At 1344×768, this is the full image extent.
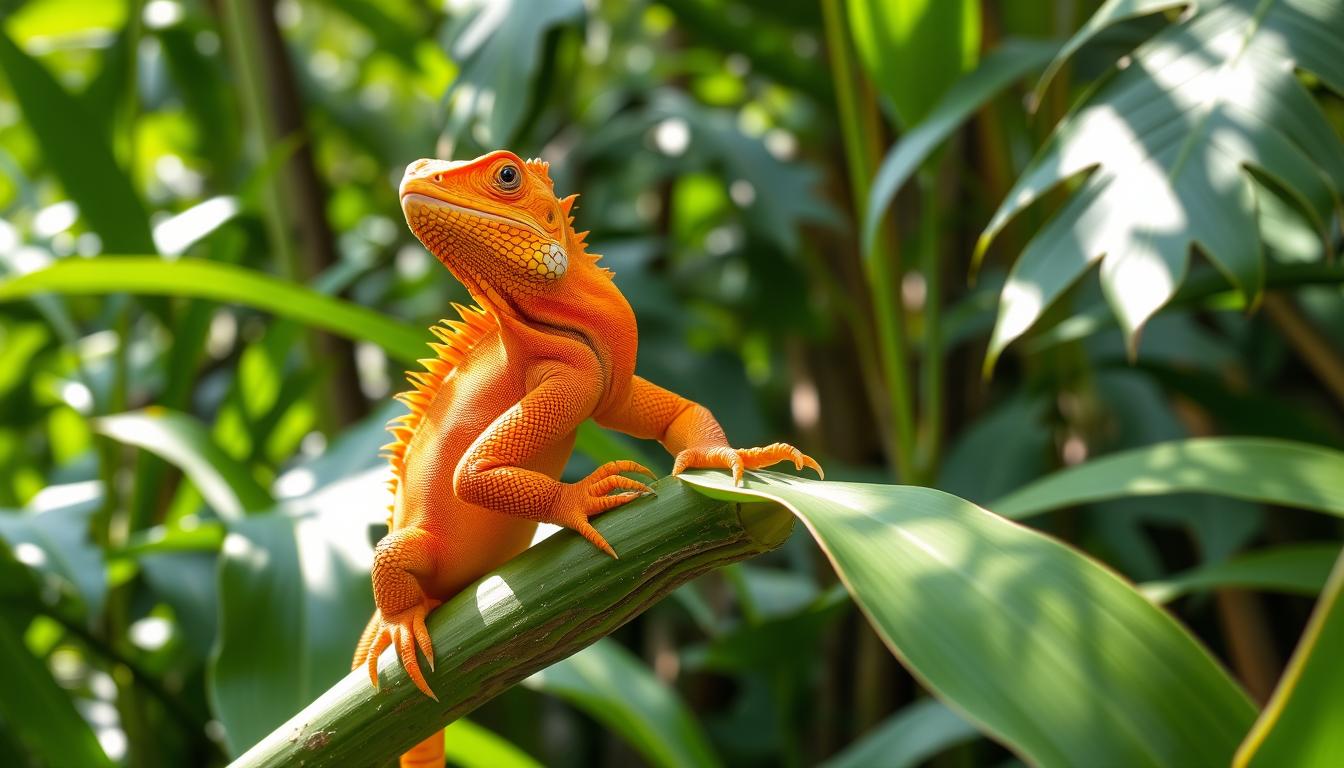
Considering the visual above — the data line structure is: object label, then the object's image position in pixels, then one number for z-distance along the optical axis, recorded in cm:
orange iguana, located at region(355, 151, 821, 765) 60
